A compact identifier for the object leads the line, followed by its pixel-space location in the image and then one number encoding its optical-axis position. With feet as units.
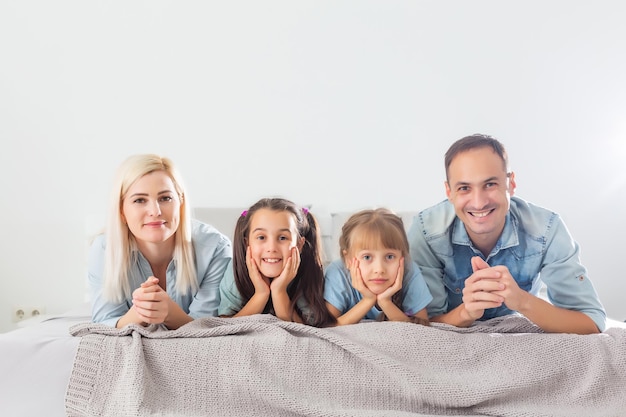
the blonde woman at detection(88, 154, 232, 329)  5.51
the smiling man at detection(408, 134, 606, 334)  5.10
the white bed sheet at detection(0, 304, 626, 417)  4.34
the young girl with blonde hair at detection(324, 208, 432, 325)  5.38
